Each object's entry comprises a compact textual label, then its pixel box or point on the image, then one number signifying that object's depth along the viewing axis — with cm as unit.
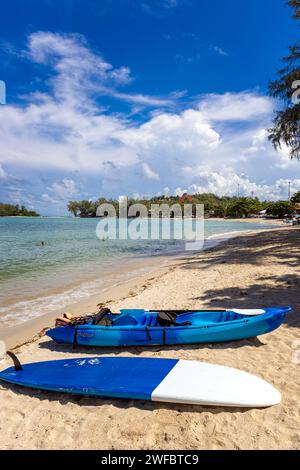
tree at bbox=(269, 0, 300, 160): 1708
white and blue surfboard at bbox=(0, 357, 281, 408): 430
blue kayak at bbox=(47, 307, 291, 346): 611
